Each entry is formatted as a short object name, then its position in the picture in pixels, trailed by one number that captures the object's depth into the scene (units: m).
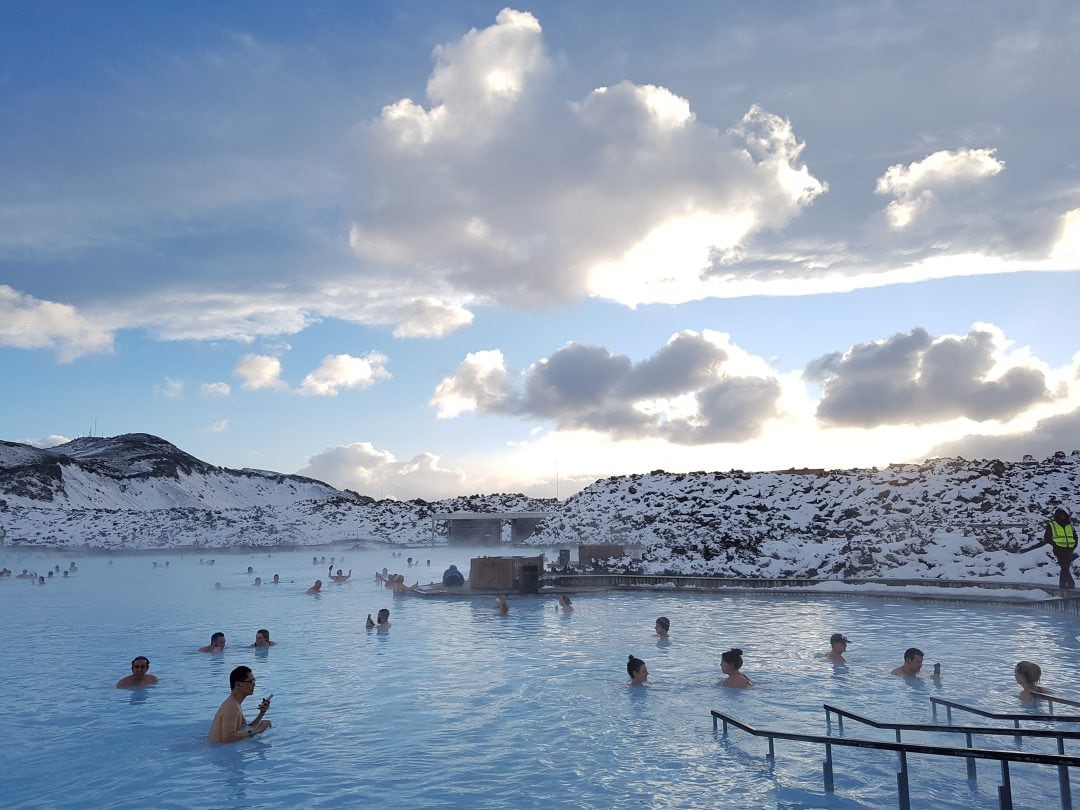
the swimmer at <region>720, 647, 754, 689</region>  11.24
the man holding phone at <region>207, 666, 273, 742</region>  8.96
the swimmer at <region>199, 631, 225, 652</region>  15.12
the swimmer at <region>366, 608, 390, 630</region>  17.39
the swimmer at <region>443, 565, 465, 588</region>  23.31
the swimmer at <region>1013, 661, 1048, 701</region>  9.45
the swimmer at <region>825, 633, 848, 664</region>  12.75
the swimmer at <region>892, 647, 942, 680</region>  11.47
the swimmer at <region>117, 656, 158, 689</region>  12.36
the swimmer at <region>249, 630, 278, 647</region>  15.48
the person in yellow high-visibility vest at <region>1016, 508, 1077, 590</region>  16.72
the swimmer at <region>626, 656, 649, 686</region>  11.48
